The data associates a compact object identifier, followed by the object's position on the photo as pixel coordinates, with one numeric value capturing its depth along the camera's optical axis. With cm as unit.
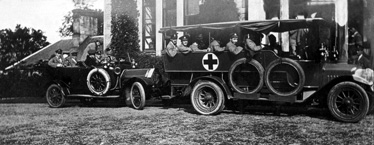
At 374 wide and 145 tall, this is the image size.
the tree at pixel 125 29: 1217
